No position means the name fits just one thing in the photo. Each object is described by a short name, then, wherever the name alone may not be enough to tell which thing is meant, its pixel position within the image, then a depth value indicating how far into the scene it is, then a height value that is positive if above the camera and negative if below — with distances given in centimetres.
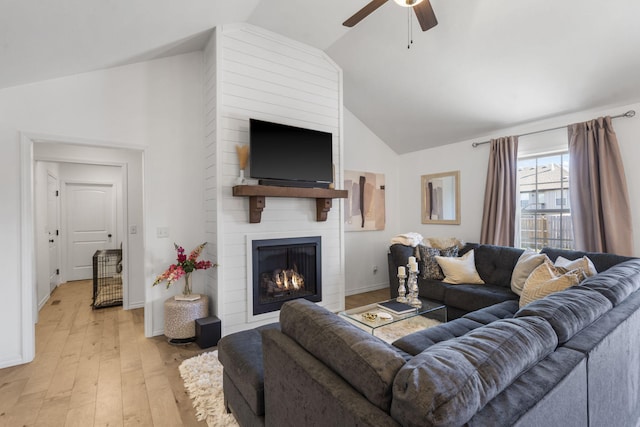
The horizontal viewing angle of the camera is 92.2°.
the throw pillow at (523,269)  303 -57
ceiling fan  208 +142
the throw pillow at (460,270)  349 -66
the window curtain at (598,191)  304 +19
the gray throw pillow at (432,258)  369 -56
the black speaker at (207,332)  289 -109
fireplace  332 -64
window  362 +11
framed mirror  464 +23
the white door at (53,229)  481 -14
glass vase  316 -71
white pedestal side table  296 -99
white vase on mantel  310 +38
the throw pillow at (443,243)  402 -40
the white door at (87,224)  557 -9
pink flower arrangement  300 -49
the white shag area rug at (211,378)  192 -123
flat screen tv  314 +66
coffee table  231 -83
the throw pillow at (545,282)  225 -54
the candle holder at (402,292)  279 -72
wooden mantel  302 +22
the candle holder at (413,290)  277 -70
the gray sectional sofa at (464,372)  81 -52
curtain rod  303 +95
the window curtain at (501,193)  387 +24
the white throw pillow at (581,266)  250 -47
